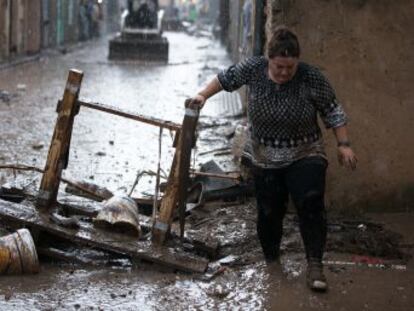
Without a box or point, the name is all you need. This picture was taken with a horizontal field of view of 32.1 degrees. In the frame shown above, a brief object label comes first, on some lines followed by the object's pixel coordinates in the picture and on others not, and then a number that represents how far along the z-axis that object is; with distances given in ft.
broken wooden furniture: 16.34
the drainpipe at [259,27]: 24.19
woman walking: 14.79
